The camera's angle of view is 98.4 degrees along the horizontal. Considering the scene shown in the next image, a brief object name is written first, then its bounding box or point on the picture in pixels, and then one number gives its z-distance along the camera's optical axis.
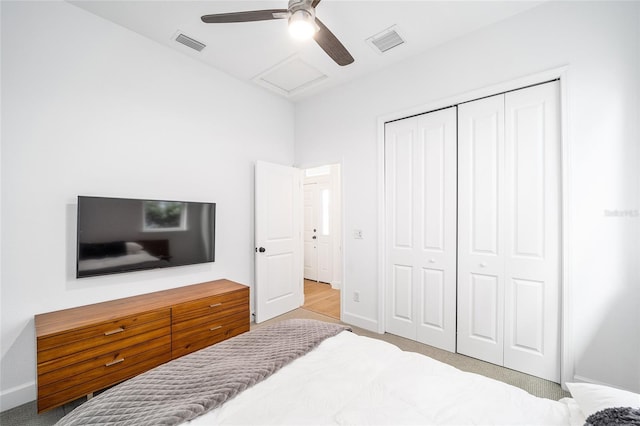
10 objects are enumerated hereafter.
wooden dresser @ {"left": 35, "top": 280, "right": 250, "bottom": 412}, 1.77
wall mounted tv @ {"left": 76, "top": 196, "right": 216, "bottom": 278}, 2.22
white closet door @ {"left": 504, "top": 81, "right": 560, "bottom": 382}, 2.18
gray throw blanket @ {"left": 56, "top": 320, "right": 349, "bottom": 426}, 1.00
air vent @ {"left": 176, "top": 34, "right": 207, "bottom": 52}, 2.64
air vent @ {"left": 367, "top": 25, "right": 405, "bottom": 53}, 2.55
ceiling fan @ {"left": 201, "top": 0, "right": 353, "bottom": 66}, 1.72
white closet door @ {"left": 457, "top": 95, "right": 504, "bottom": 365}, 2.43
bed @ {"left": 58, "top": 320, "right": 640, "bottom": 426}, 0.98
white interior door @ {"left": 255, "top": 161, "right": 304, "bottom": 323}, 3.48
